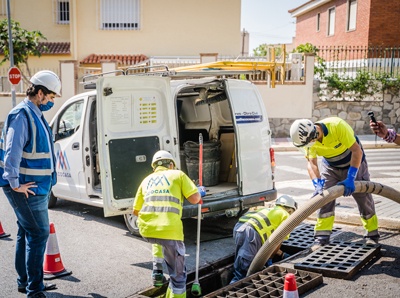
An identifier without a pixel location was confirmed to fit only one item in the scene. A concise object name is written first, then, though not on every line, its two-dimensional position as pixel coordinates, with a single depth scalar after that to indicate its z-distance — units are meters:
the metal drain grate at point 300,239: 5.71
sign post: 16.30
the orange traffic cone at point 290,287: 3.33
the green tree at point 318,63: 18.16
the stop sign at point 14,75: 15.30
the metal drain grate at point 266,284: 4.15
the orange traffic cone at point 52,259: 4.87
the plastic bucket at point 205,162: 6.98
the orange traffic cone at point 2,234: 6.25
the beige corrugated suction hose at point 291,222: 4.64
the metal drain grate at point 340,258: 4.56
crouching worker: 4.93
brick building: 20.30
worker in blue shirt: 3.96
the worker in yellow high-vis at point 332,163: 5.07
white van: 5.74
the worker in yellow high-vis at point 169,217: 4.05
